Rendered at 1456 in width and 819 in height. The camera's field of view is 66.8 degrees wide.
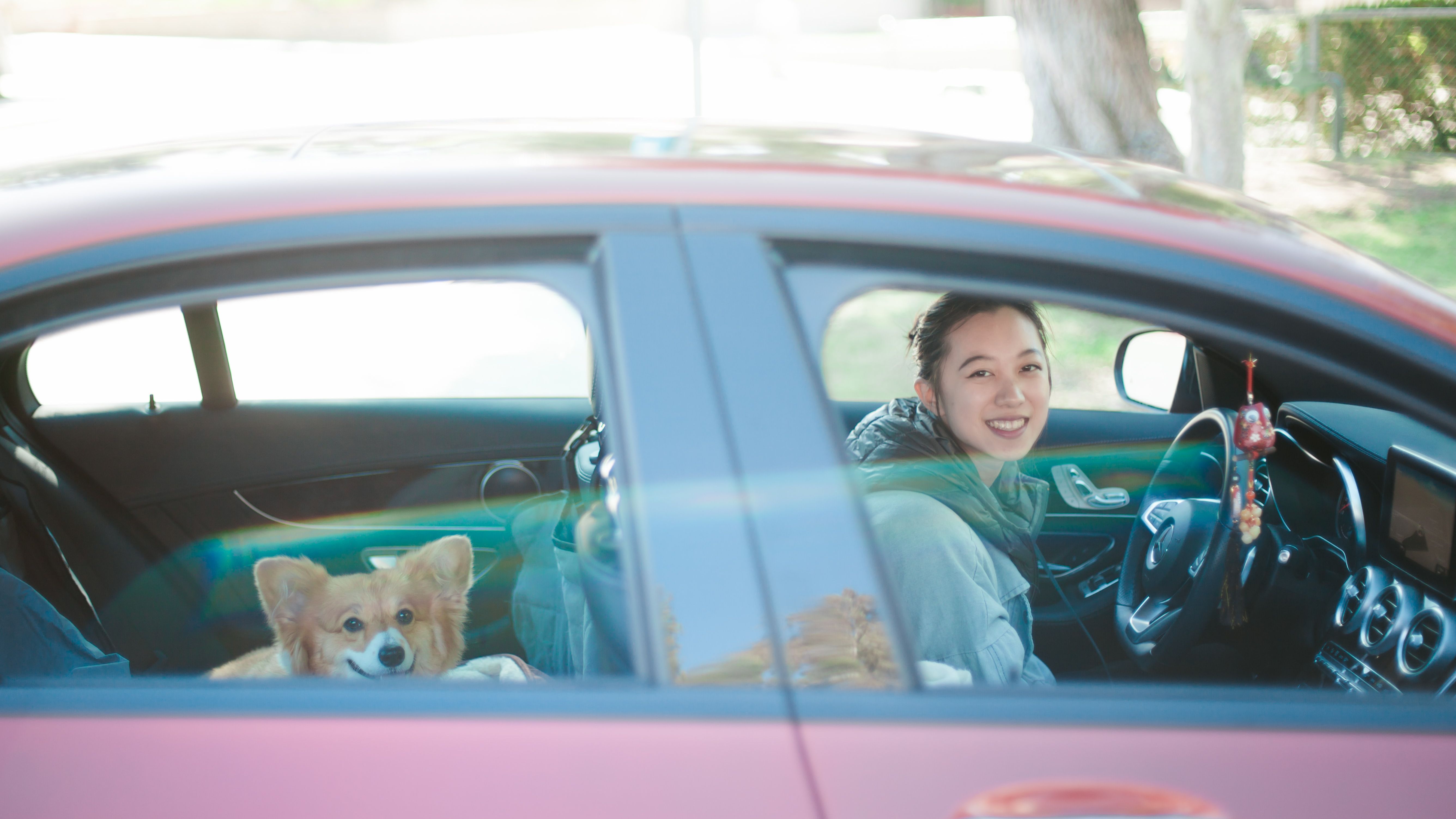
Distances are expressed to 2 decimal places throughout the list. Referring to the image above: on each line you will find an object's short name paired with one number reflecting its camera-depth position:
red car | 1.16
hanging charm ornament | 2.13
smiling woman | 1.87
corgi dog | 2.26
